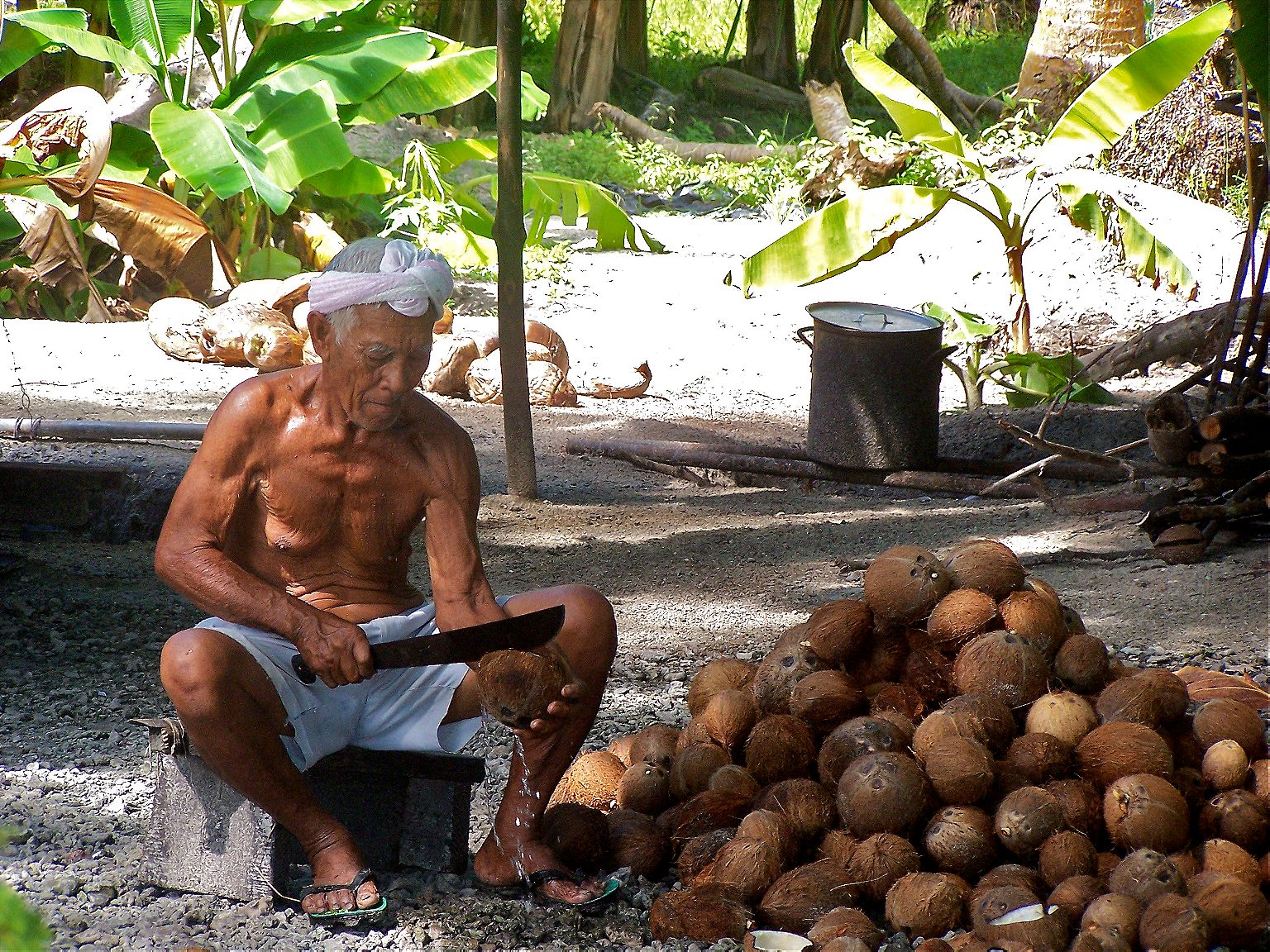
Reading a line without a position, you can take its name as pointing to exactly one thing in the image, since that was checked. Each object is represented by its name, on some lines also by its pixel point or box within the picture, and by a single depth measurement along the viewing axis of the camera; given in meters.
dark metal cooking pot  12.77
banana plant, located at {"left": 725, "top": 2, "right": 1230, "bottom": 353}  13.35
